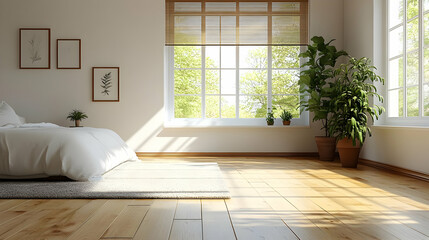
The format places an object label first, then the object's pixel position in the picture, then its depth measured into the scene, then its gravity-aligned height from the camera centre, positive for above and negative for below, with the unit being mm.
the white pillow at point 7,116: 4366 +3
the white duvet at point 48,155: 2998 -317
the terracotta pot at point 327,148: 5113 -409
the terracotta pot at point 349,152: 4324 -401
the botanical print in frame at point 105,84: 5570 +497
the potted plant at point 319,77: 5008 +568
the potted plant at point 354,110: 4191 +98
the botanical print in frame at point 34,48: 5543 +1030
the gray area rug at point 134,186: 2508 -521
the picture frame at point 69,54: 5570 +945
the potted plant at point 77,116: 5340 +10
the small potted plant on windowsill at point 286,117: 5613 +17
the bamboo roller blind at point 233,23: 5621 +1445
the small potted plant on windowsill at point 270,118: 5619 +1
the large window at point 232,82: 5770 +567
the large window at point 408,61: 3568 +603
